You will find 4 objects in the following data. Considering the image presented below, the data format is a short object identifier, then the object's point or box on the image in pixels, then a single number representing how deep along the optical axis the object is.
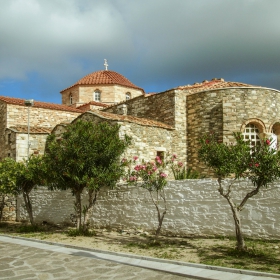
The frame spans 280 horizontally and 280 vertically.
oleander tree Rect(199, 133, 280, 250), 7.88
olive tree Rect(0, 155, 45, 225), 13.45
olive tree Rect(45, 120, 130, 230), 11.65
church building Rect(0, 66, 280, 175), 15.94
